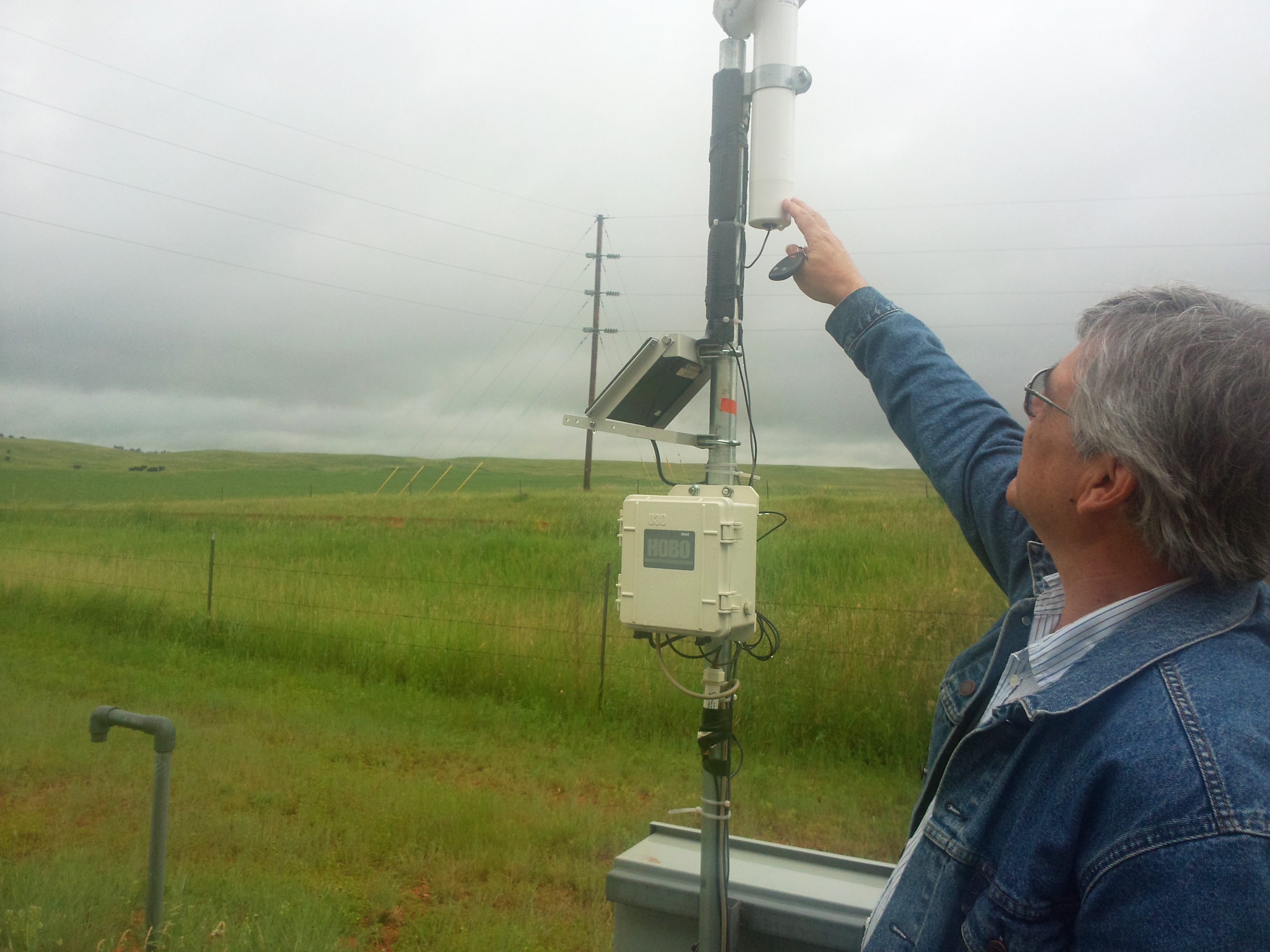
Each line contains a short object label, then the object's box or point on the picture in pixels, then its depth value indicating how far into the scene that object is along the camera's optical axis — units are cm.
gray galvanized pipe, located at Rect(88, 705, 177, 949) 235
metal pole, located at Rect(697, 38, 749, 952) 187
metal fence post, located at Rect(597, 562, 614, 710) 534
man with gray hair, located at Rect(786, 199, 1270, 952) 72
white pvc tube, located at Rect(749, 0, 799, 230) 181
